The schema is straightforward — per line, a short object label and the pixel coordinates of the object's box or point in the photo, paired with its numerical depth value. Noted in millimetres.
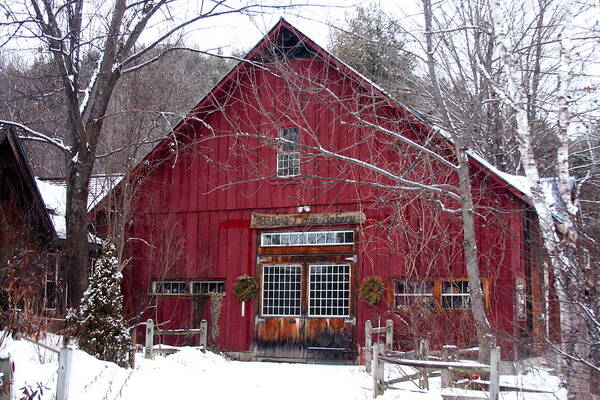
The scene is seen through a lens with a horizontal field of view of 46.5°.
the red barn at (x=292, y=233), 14328
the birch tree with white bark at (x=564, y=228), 5527
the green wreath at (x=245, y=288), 16734
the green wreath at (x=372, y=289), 15172
